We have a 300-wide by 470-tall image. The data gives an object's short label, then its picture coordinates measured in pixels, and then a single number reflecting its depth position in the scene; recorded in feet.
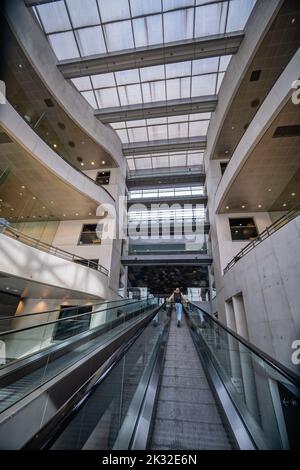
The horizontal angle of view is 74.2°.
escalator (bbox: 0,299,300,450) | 4.72
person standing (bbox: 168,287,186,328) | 29.87
